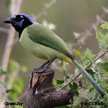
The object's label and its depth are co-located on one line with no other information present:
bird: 4.97
